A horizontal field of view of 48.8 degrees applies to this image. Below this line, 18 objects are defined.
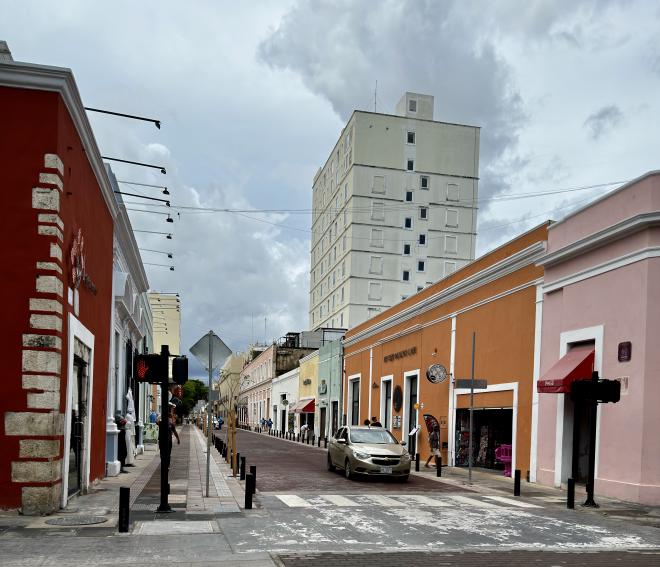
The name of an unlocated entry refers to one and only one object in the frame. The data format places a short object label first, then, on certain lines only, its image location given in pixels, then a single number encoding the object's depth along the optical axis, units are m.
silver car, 19.06
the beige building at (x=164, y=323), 62.56
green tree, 147.10
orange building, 20.84
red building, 11.16
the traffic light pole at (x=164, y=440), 12.05
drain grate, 10.59
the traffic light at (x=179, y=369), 14.14
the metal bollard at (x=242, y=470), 18.43
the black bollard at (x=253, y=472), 13.12
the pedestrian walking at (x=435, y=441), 25.39
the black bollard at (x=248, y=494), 12.82
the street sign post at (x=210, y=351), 14.53
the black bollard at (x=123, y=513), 10.04
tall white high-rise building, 65.75
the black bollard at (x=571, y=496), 14.25
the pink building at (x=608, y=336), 15.29
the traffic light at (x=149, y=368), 12.64
